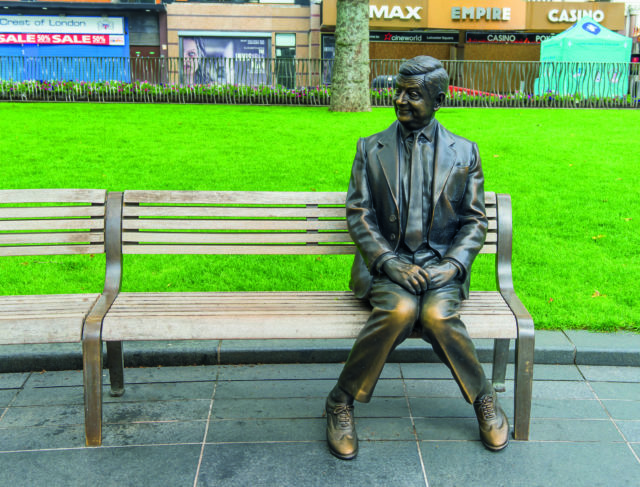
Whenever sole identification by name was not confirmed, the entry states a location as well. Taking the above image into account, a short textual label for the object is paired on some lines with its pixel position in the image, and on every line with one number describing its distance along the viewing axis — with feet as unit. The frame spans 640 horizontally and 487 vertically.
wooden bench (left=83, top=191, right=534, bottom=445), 11.02
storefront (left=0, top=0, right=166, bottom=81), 91.61
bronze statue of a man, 10.63
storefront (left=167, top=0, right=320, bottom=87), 90.53
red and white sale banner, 92.53
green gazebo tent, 58.18
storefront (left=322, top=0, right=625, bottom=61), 85.25
